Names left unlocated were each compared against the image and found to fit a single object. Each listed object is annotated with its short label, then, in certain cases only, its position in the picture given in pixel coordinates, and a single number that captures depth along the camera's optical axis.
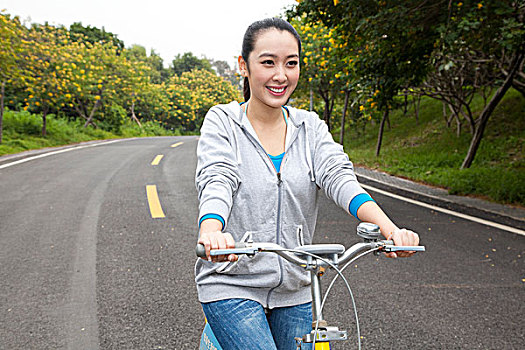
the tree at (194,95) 43.94
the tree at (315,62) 17.89
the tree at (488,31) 6.14
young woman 1.63
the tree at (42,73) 16.64
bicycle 1.33
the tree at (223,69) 103.75
